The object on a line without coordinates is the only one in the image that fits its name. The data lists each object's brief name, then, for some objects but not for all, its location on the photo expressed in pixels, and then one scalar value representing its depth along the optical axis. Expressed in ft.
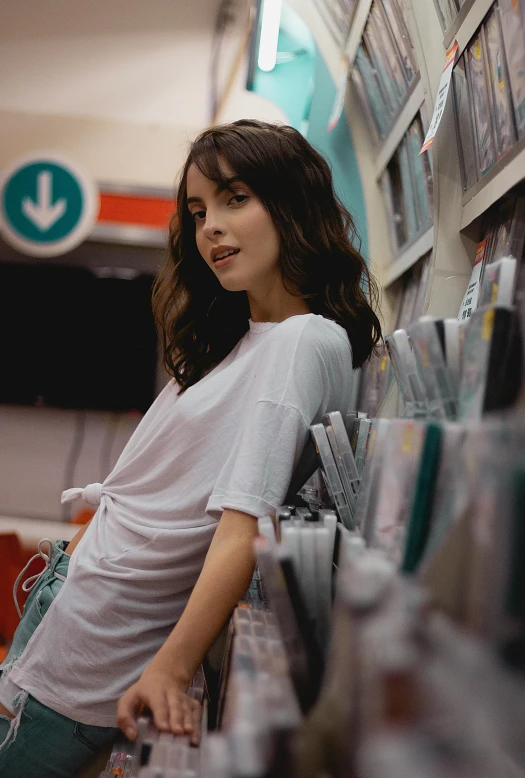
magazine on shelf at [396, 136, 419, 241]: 7.27
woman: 2.98
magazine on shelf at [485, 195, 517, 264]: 3.72
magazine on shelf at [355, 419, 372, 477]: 3.17
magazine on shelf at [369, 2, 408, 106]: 6.70
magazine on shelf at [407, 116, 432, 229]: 6.43
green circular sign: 11.71
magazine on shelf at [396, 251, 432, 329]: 6.64
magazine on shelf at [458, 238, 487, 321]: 4.00
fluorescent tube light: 8.61
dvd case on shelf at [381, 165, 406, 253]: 8.13
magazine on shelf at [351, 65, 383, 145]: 8.37
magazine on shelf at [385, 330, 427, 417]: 2.40
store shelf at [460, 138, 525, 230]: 3.37
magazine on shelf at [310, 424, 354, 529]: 3.06
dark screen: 12.61
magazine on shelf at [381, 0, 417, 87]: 6.17
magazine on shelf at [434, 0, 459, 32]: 4.33
